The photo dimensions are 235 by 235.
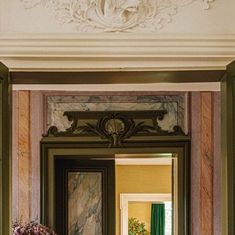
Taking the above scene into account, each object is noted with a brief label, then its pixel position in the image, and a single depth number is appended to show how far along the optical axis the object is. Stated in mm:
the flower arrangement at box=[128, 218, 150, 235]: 9377
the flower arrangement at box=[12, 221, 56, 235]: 4220
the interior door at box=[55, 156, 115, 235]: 5141
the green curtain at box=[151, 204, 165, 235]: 9422
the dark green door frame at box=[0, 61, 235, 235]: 1911
